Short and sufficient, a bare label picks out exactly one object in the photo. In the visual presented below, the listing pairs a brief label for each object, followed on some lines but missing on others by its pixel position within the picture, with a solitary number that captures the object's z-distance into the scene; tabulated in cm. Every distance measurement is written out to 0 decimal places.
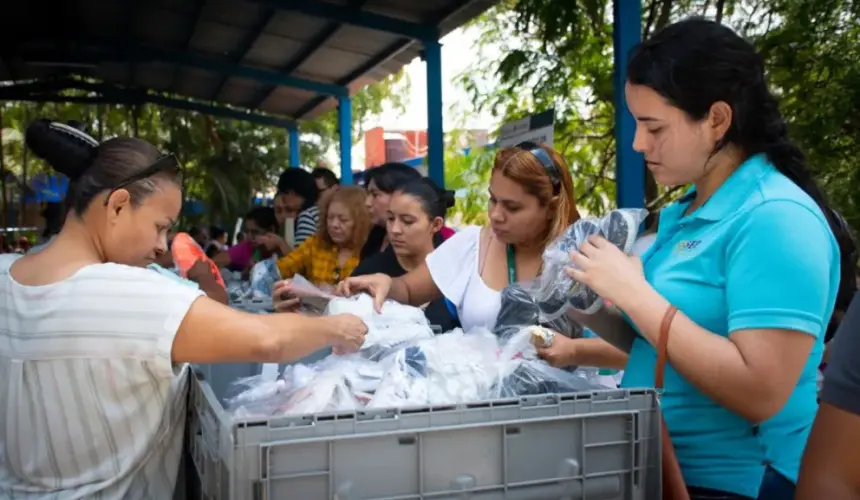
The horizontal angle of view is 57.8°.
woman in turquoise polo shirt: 117
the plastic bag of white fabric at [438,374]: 131
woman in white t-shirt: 219
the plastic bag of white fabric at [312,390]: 130
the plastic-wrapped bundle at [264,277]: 401
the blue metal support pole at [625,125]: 421
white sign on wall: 433
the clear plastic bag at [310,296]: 228
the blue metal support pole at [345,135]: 1139
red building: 3020
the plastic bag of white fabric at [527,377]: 134
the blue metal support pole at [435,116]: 727
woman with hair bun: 136
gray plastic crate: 104
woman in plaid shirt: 421
